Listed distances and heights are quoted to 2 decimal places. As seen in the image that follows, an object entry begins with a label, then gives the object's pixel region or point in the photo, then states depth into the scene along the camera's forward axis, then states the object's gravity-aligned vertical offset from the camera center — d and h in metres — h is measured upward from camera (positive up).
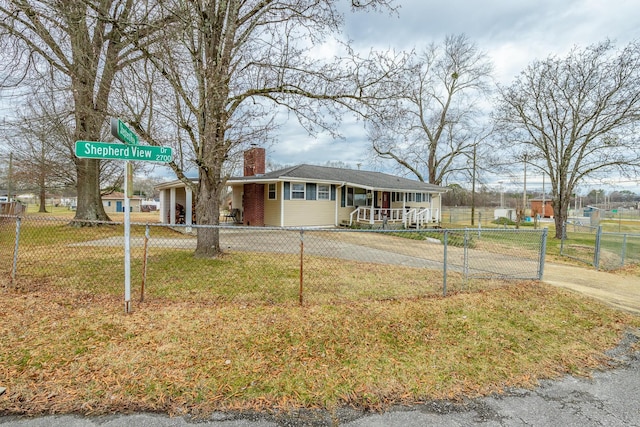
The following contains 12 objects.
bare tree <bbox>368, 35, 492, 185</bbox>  27.22 +7.25
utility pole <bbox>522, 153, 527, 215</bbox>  27.91 +2.43
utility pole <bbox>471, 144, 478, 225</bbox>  28.03 +3.75
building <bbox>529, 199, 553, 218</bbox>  45.00 +0.84
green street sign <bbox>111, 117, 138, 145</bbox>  3.32 +0.86
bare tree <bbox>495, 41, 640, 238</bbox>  14.70 +5.06
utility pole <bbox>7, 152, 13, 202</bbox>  20.65 +2.19
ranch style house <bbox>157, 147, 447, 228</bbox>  15.30 +0.50
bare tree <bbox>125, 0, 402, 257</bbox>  6.15 +2.75
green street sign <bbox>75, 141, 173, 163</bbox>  3.52 +0.67
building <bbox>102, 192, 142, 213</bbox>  46.55 +0.60
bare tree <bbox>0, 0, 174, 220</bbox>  5.80 +3.70
